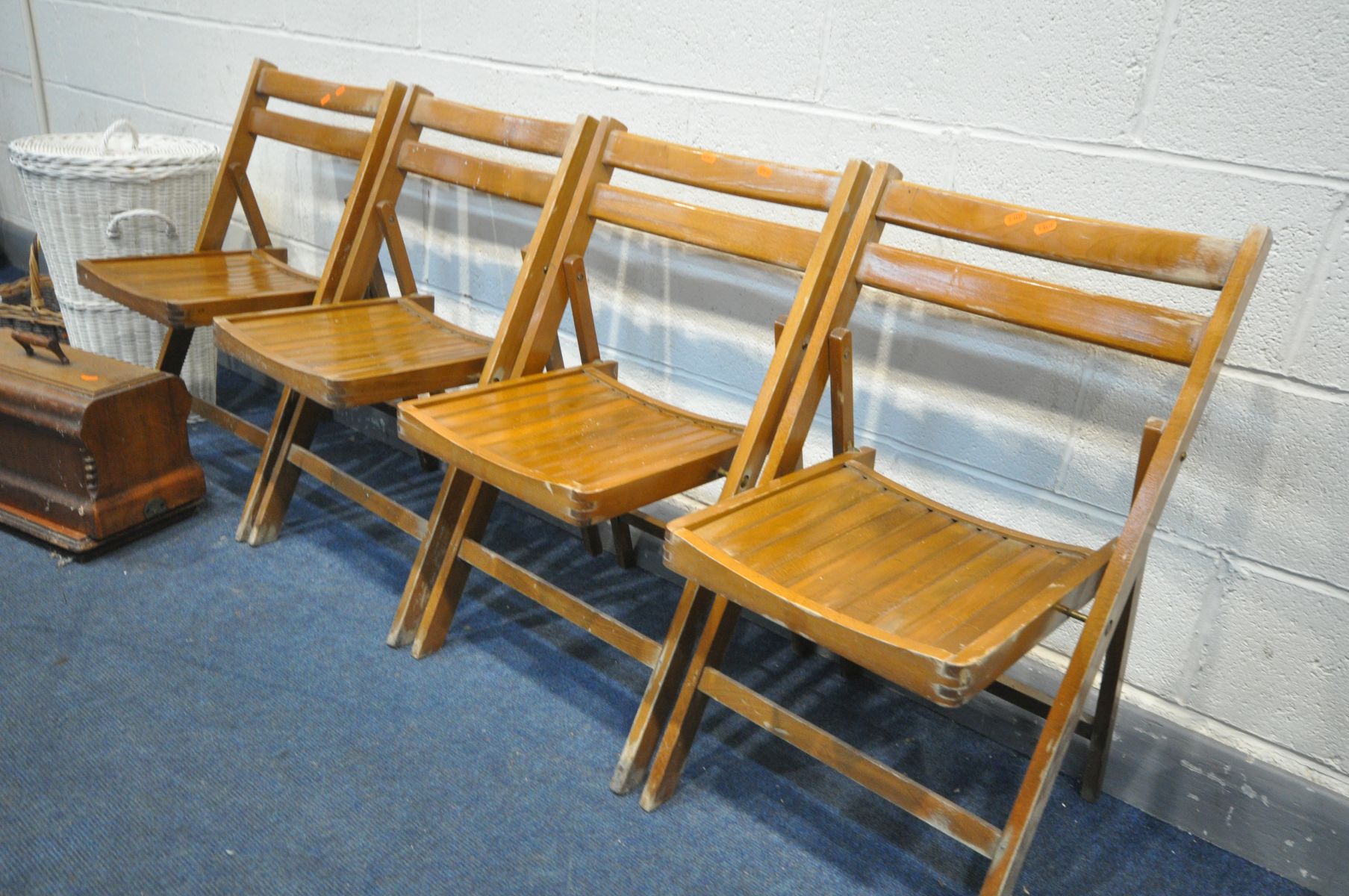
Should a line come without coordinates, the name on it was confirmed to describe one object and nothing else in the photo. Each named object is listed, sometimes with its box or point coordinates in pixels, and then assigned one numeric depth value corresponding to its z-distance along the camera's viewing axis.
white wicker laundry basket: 2.32
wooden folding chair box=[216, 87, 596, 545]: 1.72
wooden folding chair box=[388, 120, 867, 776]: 1.43
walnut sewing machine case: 1.88
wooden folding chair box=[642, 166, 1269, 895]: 1.13
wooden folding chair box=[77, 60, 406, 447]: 2.04
